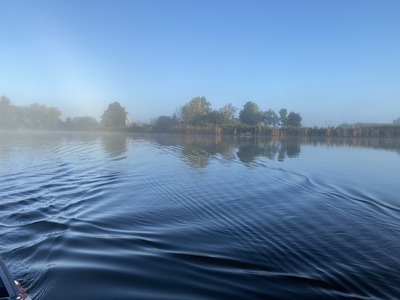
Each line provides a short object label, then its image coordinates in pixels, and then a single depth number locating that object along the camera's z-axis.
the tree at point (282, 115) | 91.69
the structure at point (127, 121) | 91.83
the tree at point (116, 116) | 92.62
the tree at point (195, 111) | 84.12
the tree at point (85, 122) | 94.12
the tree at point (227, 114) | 83.20
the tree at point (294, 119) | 89.06
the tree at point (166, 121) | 86.84
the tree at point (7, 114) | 89.39
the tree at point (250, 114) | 89.81
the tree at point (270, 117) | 90.53
